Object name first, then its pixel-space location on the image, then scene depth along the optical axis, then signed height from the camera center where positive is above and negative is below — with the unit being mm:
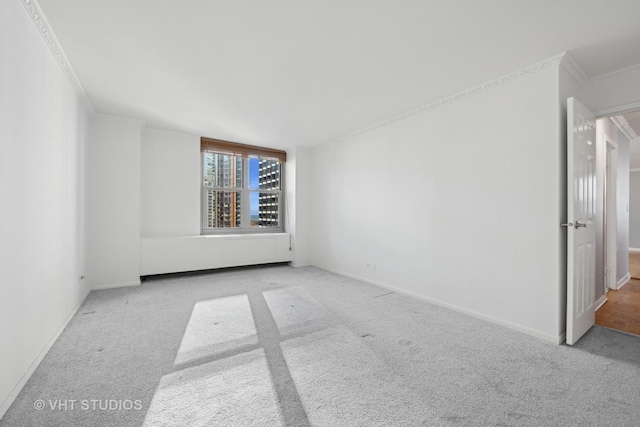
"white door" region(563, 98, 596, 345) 2227 -56
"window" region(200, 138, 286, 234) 5098 +505
